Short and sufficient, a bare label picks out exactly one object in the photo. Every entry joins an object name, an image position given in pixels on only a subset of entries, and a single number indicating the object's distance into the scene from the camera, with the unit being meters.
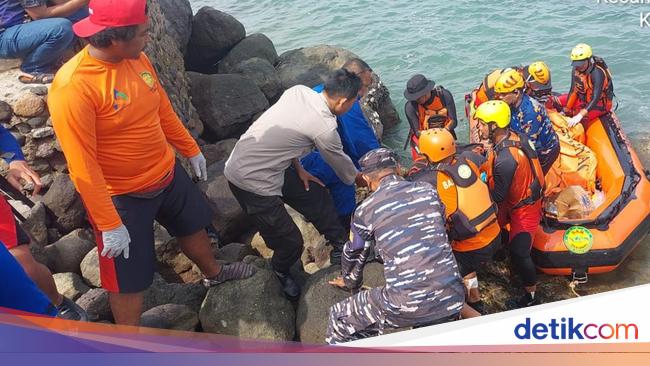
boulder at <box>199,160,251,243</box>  5.82
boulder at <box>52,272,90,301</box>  4.46
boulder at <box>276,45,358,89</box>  9.47
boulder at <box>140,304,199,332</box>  4.18
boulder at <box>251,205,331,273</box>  5.45
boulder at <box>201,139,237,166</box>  7.00
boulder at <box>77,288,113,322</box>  4.26
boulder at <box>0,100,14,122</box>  5.00
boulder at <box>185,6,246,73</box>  10.17
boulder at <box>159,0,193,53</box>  8.89
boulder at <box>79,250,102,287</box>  4.83
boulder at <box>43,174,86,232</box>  5.03
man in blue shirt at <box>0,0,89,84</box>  4.96
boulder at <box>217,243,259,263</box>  5.37
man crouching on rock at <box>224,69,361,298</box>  4.12
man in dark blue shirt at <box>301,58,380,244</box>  4.88
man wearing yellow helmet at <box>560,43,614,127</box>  6.82
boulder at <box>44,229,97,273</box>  4.83
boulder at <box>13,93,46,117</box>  5.02
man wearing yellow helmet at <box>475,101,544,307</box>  4.71
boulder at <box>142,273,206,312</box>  4.64
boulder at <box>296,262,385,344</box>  4.29
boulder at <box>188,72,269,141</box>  7.66
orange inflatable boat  5.30
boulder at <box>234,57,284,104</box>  8.98
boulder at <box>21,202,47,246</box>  4.79
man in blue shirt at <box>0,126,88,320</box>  3.06
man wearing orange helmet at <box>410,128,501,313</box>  4.29
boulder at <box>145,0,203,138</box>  6.73
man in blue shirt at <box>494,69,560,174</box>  5.55
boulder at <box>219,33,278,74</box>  10.15
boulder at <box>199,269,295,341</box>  4.30
